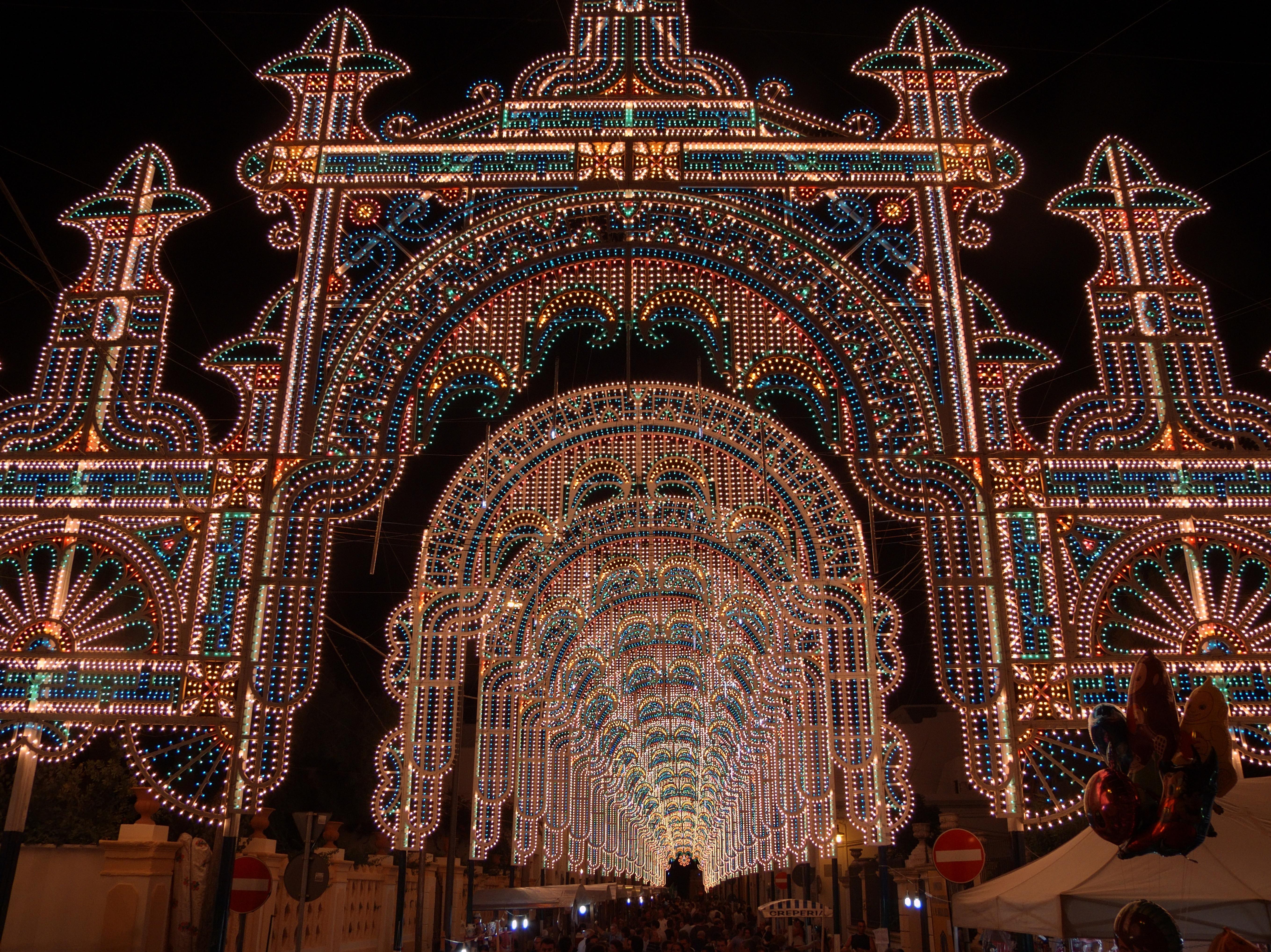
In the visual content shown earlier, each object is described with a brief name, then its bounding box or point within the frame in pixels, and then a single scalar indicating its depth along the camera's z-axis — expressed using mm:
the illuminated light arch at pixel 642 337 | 9195
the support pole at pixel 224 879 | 8664
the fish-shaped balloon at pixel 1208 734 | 6246
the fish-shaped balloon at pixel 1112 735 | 6699
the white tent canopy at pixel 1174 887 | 6320
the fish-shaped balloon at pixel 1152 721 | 6316
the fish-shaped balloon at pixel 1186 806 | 6164
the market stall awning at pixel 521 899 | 20750
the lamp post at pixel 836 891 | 19766
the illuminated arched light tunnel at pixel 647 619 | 16078
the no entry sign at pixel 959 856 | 9305
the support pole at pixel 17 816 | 9078
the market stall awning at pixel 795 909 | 21938
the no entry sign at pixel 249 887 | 8945
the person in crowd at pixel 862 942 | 13805
